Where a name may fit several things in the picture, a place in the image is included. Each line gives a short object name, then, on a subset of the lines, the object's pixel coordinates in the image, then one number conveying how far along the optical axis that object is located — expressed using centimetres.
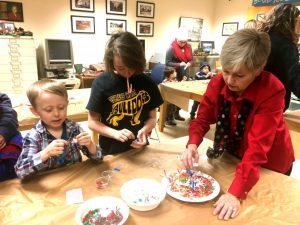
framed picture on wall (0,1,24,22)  459
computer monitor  488
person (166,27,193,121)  503
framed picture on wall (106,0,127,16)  565
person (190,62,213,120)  460
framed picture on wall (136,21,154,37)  618
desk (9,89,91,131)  214
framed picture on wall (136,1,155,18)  603
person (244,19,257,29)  173
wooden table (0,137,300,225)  86
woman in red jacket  96
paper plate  98
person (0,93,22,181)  125
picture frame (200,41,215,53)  730
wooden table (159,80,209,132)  327
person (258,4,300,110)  170
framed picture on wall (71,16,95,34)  535
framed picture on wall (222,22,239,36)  699
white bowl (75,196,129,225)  86
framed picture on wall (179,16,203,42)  683
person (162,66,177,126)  425
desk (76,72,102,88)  512
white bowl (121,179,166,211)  90
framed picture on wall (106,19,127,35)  577
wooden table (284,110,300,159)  194
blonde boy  105
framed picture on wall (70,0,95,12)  525
